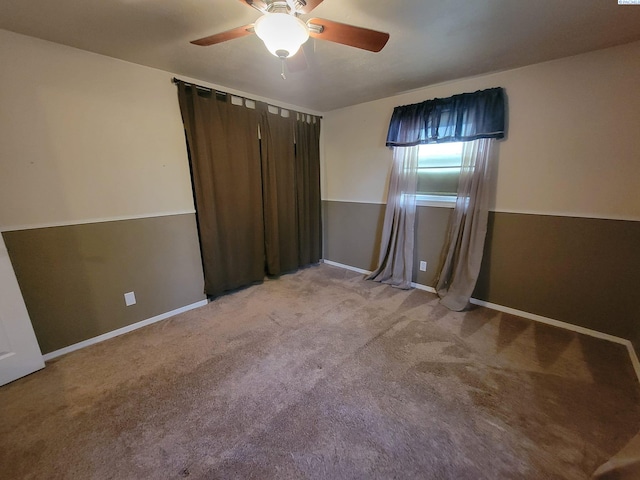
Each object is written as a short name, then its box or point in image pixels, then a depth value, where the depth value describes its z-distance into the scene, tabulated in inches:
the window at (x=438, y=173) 105.5
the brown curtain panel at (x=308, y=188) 135.8
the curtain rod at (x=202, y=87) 89.6
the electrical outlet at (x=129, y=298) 87.3
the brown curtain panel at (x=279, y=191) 120.6
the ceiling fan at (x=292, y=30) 43.7
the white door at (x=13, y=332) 63.1
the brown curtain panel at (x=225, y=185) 96.9
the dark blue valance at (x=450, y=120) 89.5
